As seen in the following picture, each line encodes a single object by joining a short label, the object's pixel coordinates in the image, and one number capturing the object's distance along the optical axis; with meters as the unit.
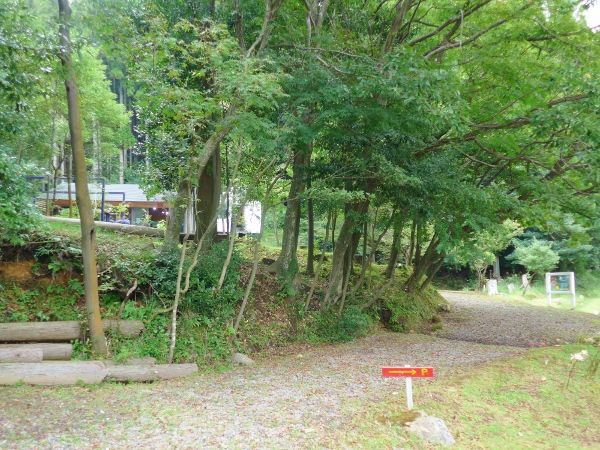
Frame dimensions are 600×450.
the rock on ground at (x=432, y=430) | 4.71
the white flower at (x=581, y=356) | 6.84
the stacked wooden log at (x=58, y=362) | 5.94
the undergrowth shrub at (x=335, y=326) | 10.14
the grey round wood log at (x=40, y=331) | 6.70
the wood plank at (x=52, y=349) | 6.57
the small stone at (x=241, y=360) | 8.07
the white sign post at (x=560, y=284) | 19.34
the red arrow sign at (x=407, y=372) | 4.96
